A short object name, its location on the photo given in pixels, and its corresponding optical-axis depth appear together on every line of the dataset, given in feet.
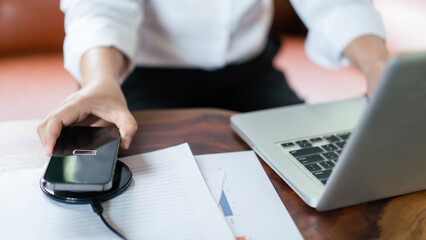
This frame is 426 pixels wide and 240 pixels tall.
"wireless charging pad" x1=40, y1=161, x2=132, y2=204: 1.21
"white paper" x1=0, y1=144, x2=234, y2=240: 1.12
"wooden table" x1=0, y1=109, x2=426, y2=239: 1.23
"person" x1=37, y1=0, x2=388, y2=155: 1.77
